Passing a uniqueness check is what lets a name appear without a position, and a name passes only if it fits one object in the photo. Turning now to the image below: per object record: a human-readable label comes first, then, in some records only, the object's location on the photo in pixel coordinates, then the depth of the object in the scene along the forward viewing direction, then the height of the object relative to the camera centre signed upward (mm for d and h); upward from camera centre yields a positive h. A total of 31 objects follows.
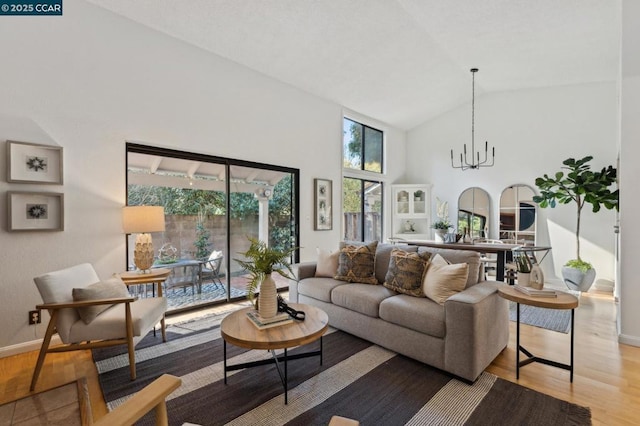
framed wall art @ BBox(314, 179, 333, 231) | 5482 +118
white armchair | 2262 -819
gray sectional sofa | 2268 -917
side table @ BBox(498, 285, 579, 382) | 2191 -665
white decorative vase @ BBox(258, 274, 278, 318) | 2314 -664
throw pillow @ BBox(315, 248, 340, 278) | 3701 -649
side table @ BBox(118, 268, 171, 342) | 3027 -666
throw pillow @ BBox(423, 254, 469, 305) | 2586 -604
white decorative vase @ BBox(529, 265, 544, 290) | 2447 -542
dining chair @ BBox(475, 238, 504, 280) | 5191 -863
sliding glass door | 3721 -30
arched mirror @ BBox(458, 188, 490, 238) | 6426 -33
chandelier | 6352 +1189
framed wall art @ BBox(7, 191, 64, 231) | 2727 +1
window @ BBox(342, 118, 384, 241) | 6359 +614
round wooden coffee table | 1975 -831
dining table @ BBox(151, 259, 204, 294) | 3904 -807
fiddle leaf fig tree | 4609 +332
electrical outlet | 2840 -980
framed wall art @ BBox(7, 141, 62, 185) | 2705 +440
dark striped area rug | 1913 -1274
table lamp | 3143 -154
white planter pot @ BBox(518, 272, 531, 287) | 2498 -555
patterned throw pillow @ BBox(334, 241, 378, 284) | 3408 -608
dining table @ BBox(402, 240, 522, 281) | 4281 -527
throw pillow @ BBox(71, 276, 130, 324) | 2340 -648
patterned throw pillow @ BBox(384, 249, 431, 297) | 2906 -600
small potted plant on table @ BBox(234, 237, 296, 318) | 2299 -499
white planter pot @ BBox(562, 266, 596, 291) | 4812 -1061
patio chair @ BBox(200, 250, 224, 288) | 4168 -783
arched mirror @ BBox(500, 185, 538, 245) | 5934 -90
